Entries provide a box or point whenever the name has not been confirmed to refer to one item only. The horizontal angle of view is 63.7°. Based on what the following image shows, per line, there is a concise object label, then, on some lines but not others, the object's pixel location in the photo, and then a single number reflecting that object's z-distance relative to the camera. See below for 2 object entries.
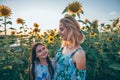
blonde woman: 1.05
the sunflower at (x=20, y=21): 2.32
